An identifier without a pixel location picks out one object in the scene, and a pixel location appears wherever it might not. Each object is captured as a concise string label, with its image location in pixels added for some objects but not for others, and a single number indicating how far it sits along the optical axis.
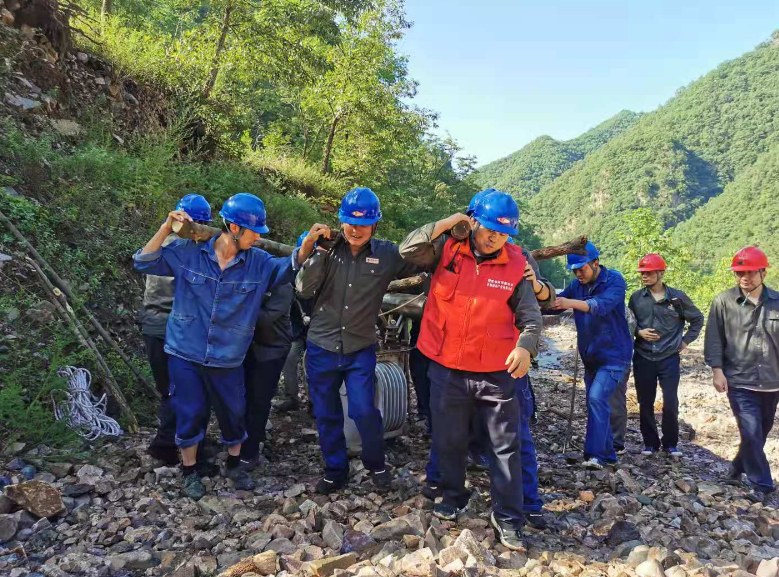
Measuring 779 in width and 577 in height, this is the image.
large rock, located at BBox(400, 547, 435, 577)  2.68
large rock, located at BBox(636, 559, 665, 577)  2.74
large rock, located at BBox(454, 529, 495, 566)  2.87
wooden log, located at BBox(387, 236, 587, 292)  4.46
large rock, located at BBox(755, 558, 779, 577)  2.83
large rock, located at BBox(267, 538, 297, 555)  2.92
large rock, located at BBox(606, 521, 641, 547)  3.38
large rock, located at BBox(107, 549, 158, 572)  2.77
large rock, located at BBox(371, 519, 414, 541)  3.13
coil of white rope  4.11
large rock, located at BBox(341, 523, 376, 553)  3.03
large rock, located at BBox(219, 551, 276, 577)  2.68
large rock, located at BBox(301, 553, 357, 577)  2.64
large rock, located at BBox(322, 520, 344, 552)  3.04
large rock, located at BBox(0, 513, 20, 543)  2.91
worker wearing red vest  3.20
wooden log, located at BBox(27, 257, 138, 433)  4.46
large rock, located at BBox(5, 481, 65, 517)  3.11
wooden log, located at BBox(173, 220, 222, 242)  3.50
